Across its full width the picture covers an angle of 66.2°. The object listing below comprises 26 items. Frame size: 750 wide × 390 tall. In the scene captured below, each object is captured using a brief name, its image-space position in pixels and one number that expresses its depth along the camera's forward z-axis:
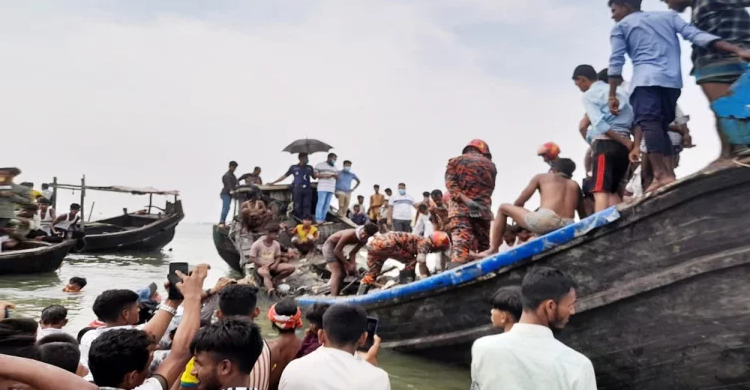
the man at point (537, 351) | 2.08
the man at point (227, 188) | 16.33
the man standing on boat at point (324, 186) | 14.29
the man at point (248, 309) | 2.75
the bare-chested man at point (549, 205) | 4.82
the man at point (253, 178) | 16.06
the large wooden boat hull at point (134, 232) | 20.87
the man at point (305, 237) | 11.75
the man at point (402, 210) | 14.68
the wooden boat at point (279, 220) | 13.40
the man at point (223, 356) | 2.12
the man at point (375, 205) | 17.28
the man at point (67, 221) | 18.44
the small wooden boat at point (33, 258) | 13.05
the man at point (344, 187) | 15.29
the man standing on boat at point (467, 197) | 5.93
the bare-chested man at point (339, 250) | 8.00
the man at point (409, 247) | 6.94
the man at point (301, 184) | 14.31
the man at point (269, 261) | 9.98
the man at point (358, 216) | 16.81
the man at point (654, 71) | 3.97
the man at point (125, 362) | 2.14
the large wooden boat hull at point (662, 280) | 3.46
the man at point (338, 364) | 2.26
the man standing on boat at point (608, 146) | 4.72
